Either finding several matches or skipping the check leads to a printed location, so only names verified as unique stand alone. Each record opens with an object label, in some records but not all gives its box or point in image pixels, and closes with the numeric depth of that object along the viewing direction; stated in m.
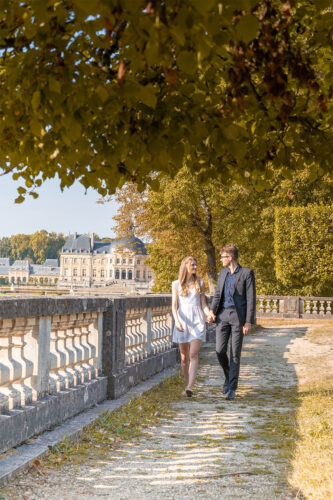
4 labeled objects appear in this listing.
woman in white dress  7.64
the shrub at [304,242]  23.47
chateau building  149.00
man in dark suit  7.67
